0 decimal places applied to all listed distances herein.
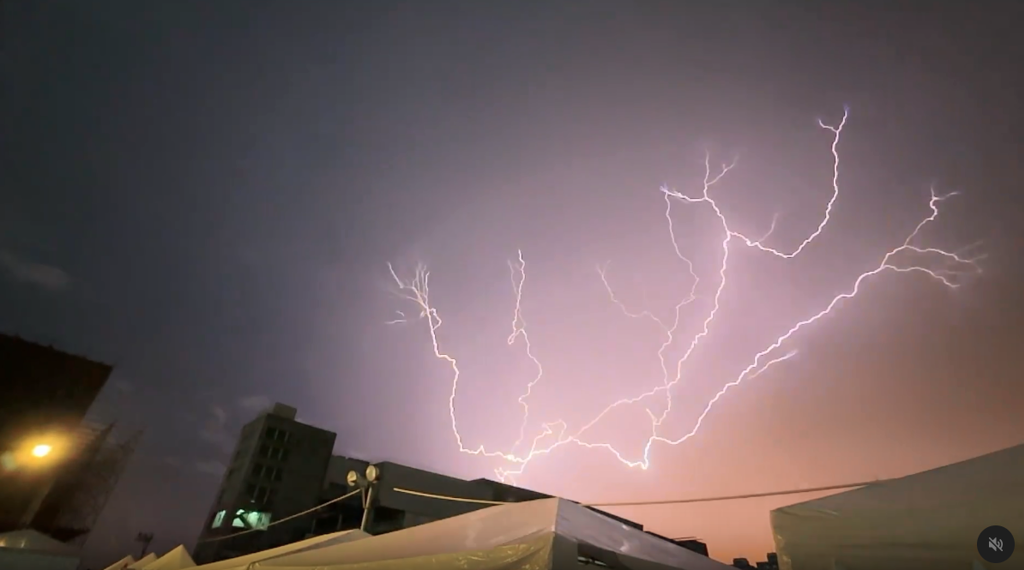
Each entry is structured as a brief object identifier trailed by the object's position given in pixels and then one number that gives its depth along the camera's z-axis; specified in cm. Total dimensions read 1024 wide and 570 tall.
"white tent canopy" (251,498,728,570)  254
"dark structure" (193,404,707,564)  3325
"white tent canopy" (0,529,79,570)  921
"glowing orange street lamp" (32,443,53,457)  1157
